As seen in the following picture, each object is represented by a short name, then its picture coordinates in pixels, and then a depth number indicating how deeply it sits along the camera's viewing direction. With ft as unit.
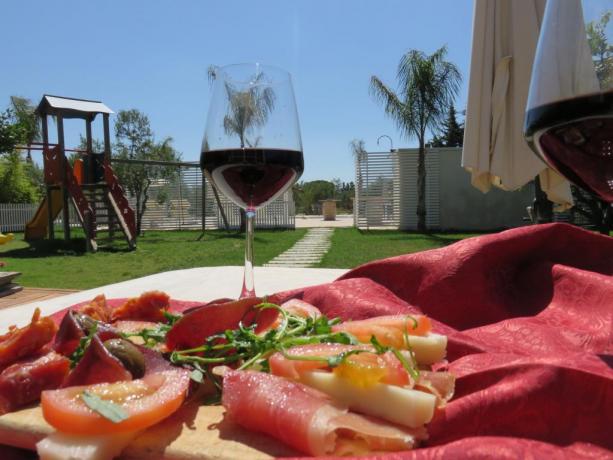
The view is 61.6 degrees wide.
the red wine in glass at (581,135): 0.80
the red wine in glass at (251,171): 1.43
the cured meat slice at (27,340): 0.98
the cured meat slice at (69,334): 1.04
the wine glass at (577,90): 0.81
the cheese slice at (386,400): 0.73
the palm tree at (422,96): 45.67
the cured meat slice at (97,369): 0.83
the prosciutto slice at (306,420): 0.69
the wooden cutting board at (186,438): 0.70
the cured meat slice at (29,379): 0.83
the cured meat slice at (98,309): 1.37
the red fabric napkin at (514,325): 0.75
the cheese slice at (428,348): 0.97
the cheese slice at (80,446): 0.66
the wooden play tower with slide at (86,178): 34.35
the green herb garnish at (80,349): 0.98
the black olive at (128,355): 0.87
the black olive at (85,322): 1.07
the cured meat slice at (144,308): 1.41
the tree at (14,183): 75.15
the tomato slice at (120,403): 0.69
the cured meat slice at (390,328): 0.97
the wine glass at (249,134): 1.43
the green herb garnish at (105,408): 0.68
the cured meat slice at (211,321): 1.03
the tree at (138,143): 70.80
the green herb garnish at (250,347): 0.90
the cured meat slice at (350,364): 0.76
